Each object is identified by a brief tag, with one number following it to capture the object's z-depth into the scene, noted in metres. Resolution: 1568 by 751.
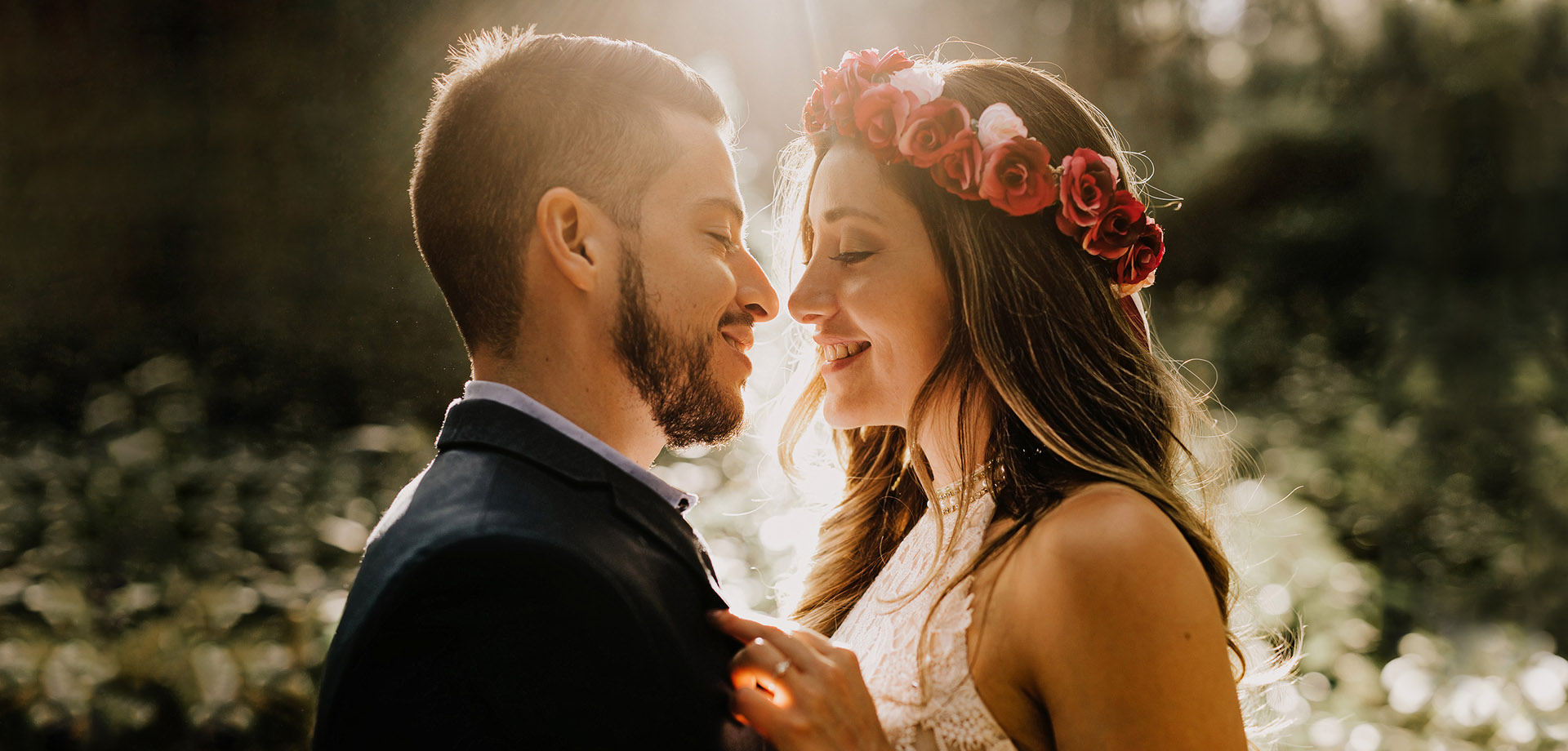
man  0.83
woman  0.89
